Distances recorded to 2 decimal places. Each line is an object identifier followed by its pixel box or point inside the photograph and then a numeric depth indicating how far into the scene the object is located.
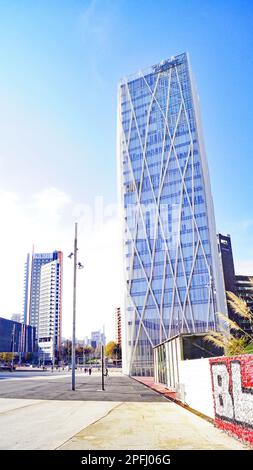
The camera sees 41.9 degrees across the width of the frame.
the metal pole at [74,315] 29.01
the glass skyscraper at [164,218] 82.62
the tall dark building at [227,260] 126.62
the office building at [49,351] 192.65
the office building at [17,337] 160.25
